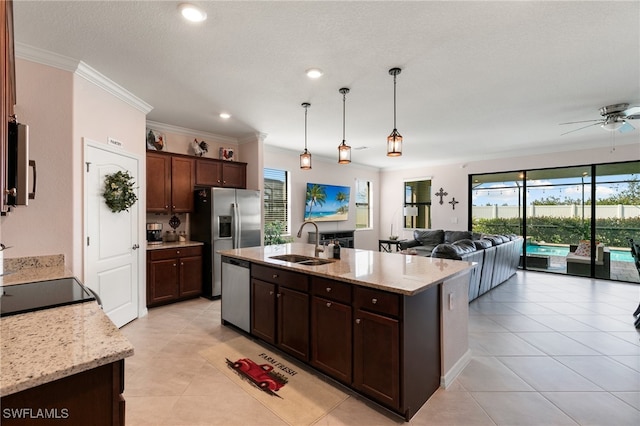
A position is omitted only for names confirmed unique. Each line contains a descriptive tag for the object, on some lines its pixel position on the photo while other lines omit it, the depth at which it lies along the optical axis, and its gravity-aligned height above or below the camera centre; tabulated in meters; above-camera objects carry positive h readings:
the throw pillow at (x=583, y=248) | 6.08 -0.75
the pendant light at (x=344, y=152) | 3.27 +0.65
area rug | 2.07 -1.35
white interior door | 3.03 -0.34
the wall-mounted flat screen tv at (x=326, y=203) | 6.89 +0.21
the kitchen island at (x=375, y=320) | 1.94 -0.82
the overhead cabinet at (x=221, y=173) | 4.86 +0.65
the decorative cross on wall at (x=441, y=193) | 7.90 +0.48
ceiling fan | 3.57 +1.16
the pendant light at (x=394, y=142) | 2.78 +0.64
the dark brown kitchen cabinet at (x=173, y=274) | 4.12 -0.91
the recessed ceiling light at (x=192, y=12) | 1.97 +1.34
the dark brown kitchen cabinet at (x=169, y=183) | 4.30 +0.43
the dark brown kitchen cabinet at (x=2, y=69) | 0.94 +0.50
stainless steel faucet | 3.11 -0.41
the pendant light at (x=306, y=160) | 3.63 +0.62
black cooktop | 1.41 -0.45
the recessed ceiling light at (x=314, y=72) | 2.84 +1.33
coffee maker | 4.49 -0.33
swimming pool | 5.78 -0.85
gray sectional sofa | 3.98 -0.69
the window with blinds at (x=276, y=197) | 6.18 +0.30
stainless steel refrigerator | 4.56 -0.21
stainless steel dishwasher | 3.19 -0.91
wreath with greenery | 3.22 +0.21
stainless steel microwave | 1.51 +0.24
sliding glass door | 5.76 -0.06
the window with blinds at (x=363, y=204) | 8.52 +0.21
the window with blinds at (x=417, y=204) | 8.32 +0.21
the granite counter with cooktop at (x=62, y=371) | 0.86 -0.47
